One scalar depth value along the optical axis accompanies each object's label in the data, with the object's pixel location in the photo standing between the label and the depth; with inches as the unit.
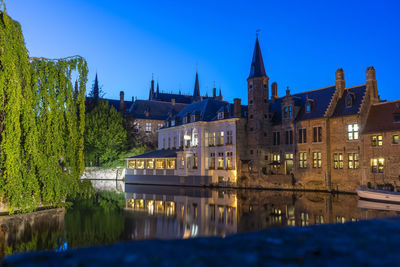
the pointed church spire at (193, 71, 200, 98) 3757.4
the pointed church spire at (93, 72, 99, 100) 2787.4
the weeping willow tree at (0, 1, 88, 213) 482.3
